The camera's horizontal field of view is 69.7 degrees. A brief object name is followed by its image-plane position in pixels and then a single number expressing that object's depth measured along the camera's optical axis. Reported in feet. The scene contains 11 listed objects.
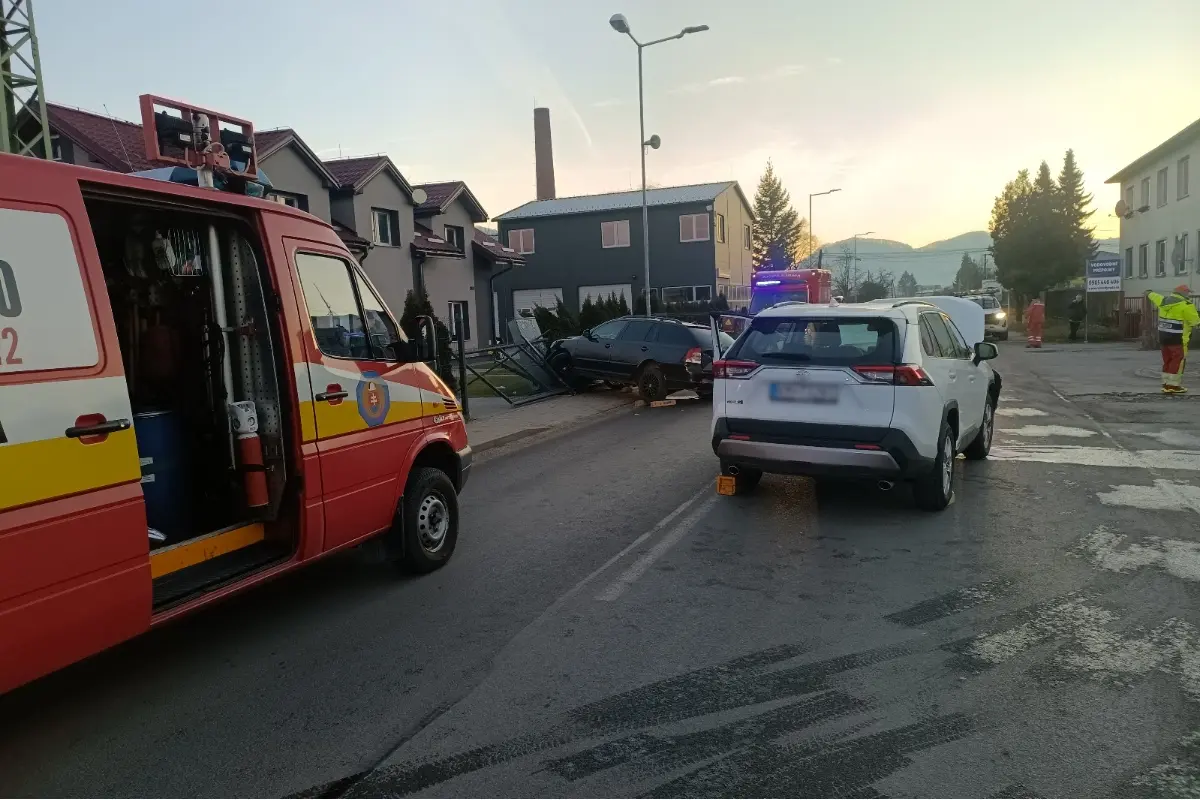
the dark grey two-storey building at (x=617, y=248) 140.77
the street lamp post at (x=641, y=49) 79.05
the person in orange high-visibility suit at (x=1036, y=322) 97.45
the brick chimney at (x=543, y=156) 185.88
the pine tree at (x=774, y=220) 244.63
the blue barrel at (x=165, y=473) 14.47
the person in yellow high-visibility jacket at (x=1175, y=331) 47.96
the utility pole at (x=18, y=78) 53.62
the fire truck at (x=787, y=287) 86.99
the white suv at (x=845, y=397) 21.89
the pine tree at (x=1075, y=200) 188.65
